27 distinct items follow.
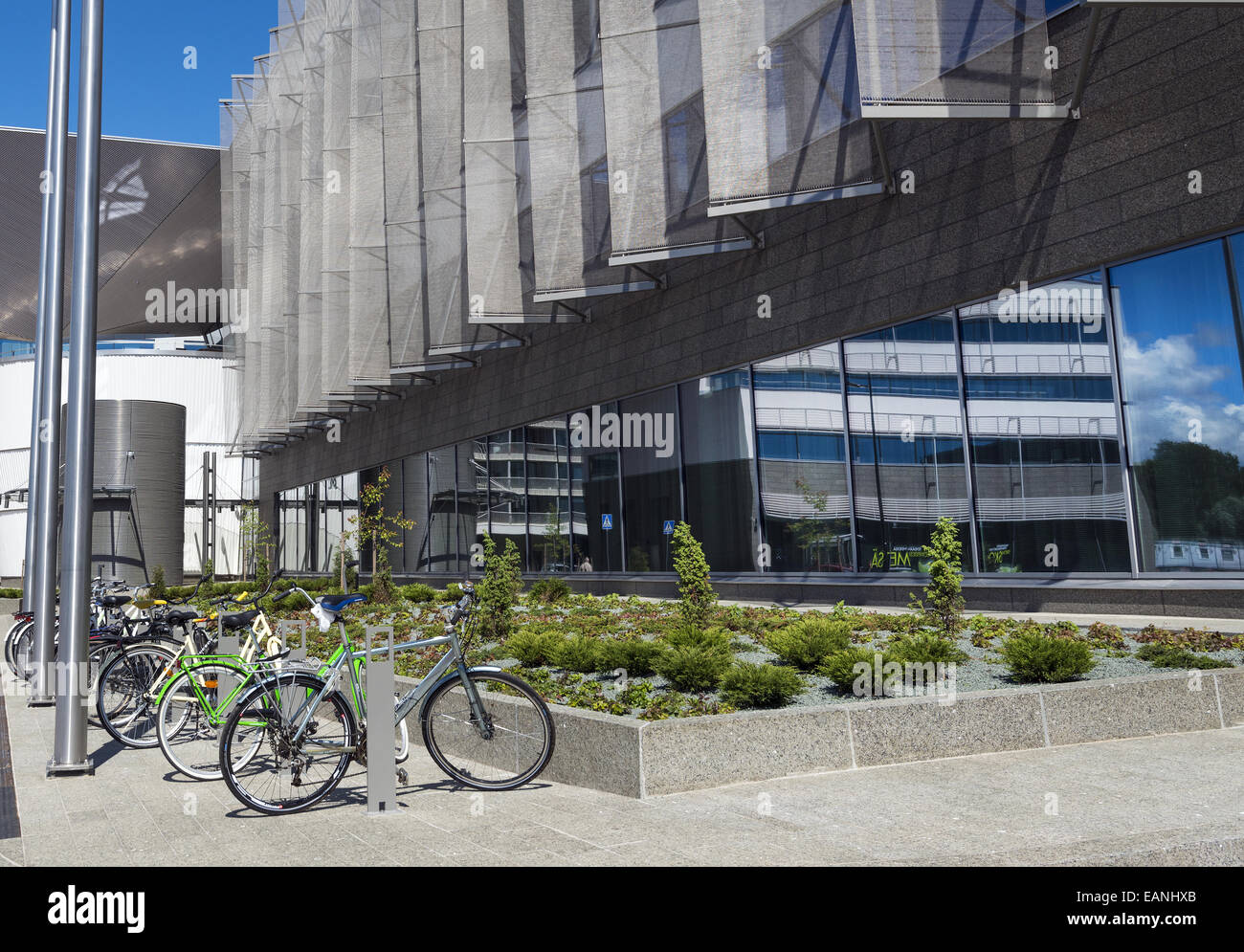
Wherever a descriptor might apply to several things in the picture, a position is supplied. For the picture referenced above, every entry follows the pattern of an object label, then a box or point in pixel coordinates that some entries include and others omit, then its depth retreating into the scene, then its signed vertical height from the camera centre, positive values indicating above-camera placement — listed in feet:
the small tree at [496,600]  46.24 -0.75
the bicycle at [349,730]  21.94 -3.12
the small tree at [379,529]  75.87 +5.30
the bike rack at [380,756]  21.11 -3.41
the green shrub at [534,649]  34.24 -2.24
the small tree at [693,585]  43.39 -0.45
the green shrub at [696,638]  33.12 -2.09
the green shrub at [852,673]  27.07 -2.77
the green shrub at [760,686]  25.20 -2.81
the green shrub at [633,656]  30.68 -2.37
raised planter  22.02 -3.80
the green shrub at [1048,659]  27.04 -2.65
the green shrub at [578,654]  31.91 -2.34
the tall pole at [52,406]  38.65 +8.30
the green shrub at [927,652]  29.12 -2.49
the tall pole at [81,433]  26.99 +4.61
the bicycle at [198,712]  25.81 -2.92
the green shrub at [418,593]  71.00 -0.47
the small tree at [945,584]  36.37 -0.74
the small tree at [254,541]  125.76 +7.59
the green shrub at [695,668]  27.66 -2.51
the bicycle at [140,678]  30.37 -2.40
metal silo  146.41 +15.31
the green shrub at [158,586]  104.99 +1.50
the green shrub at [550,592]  64.44 -0.72
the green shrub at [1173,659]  28.12 -2.93
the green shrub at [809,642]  30.66 -2.21
